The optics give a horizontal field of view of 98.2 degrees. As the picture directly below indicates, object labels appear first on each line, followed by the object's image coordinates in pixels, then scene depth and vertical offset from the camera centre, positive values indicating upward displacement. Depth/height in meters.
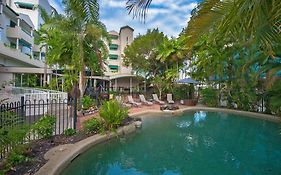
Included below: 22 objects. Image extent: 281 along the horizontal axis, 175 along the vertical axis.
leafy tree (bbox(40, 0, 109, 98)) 9.06 +3.34
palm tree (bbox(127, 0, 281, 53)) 2.12 +1.32
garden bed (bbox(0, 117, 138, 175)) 2.97 -2.04
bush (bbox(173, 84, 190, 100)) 14.48 -0.60
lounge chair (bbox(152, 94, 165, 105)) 13.72 -1.31
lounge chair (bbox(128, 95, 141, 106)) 12.08 -1.55
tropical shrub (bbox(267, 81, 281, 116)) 7.41 -0.59
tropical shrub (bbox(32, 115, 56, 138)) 4.27 -1.43
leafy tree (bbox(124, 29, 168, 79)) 17.80 +5.01
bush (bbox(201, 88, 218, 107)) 12.66 -1.01
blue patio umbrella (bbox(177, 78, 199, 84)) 13.67 +0.69
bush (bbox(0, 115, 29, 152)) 2.78 -1.16
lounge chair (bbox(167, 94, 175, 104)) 13.72 -1.30
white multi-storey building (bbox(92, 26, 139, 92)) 27.16 +8.87
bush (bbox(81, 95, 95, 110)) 8.61 -1.14
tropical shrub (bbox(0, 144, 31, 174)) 2.93 -1.88
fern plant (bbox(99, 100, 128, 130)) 5.69 -1.31
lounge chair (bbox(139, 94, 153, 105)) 12.78 -1.53
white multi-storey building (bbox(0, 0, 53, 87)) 11.57 +6.41
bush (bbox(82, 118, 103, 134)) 5.44 -1.79
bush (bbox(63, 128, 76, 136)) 4.89 -1.85
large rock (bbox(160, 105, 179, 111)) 10.88 -1.83
